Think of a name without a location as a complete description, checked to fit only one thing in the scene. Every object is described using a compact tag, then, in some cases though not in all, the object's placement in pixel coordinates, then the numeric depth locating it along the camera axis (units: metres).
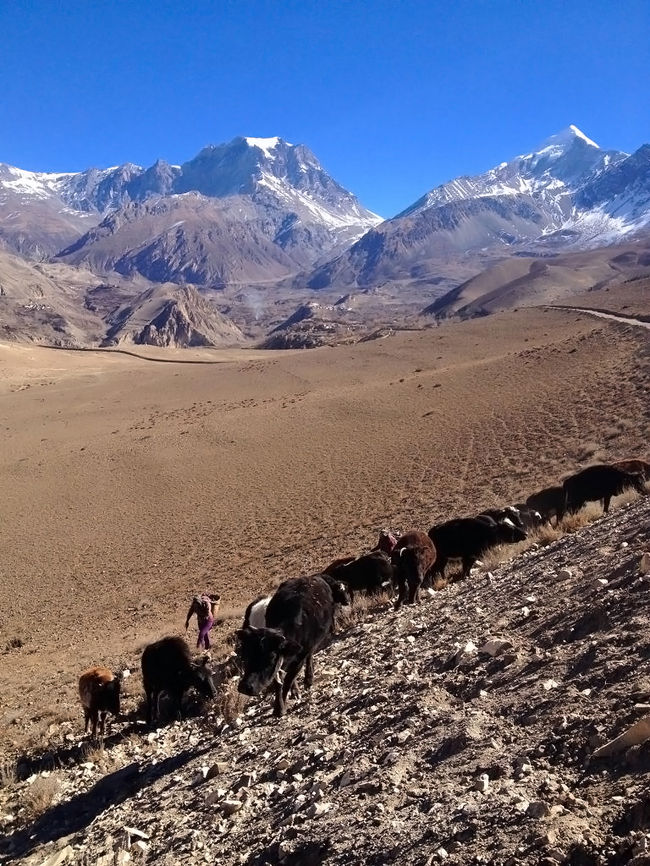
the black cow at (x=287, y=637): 6.23
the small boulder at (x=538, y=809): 3.45
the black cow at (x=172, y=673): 7.92
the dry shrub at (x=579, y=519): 11.80
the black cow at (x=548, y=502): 14.32
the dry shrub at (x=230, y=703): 7.26
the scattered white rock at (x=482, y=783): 3.94
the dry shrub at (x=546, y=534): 11.21
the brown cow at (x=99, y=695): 8.11
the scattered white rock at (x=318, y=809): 4.42
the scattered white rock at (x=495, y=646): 5.85
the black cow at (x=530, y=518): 13.14
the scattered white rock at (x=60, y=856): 5.10
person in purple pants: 10.90
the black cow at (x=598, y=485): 13.47
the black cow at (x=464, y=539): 11.59
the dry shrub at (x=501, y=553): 11.02
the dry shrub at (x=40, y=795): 6.45
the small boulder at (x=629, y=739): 3.69
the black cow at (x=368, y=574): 11.47
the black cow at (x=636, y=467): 13.73
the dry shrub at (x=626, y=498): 12.65
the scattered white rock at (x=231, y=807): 4.96
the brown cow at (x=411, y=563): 10.02
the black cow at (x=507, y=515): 12.61
